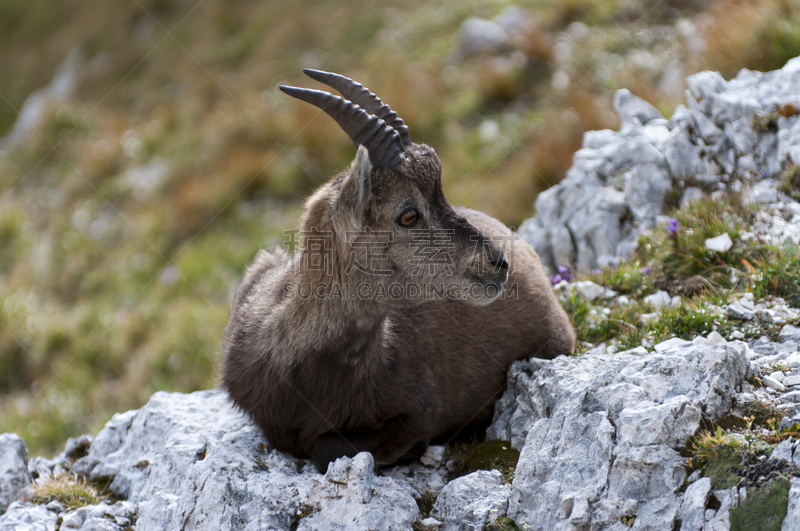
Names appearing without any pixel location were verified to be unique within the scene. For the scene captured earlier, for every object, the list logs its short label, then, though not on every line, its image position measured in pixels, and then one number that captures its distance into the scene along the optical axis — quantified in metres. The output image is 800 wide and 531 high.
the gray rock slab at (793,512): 6.32
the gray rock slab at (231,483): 8.62
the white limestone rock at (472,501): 8.35
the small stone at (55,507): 10.70
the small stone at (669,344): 9.38
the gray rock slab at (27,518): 9.92
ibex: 9.52
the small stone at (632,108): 18.30
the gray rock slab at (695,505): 6.90
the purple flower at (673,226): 13.29
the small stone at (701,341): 9.71
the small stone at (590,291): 13.67
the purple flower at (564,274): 14.89
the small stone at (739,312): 10.84
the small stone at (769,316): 10.54
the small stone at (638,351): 10.06
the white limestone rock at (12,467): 11.17
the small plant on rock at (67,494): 10.96
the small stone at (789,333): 10.13
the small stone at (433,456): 10.62
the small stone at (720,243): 12.63
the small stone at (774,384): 8.28
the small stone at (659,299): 12.59
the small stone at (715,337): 9.99
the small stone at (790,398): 7.91
